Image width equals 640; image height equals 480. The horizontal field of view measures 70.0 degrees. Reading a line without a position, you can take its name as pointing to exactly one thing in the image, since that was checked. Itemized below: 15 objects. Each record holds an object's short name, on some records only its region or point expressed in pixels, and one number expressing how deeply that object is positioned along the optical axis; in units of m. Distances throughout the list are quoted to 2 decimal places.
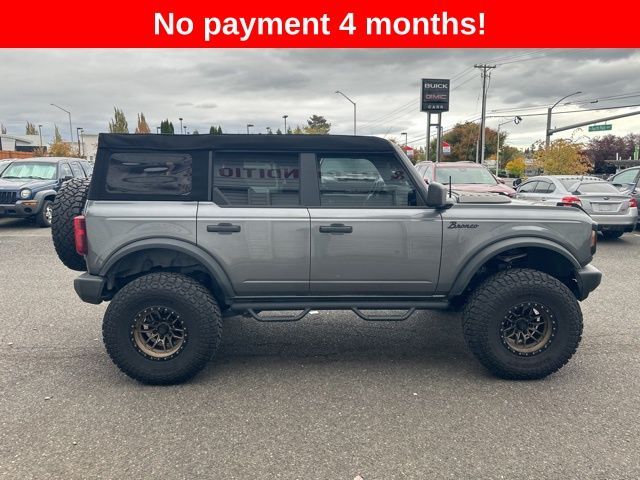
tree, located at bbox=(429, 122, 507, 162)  75.56
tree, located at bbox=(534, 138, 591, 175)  31.45
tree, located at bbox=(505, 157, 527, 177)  80.38
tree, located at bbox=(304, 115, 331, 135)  72.88
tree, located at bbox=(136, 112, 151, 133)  72.94
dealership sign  44.25
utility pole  34.58
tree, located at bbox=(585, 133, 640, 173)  62.97
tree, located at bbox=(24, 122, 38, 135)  113.19
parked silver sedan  9.61
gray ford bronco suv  3.48
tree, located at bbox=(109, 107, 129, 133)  71.64
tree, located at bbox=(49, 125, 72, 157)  61.85
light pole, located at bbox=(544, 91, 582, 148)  32.16
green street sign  32.92
